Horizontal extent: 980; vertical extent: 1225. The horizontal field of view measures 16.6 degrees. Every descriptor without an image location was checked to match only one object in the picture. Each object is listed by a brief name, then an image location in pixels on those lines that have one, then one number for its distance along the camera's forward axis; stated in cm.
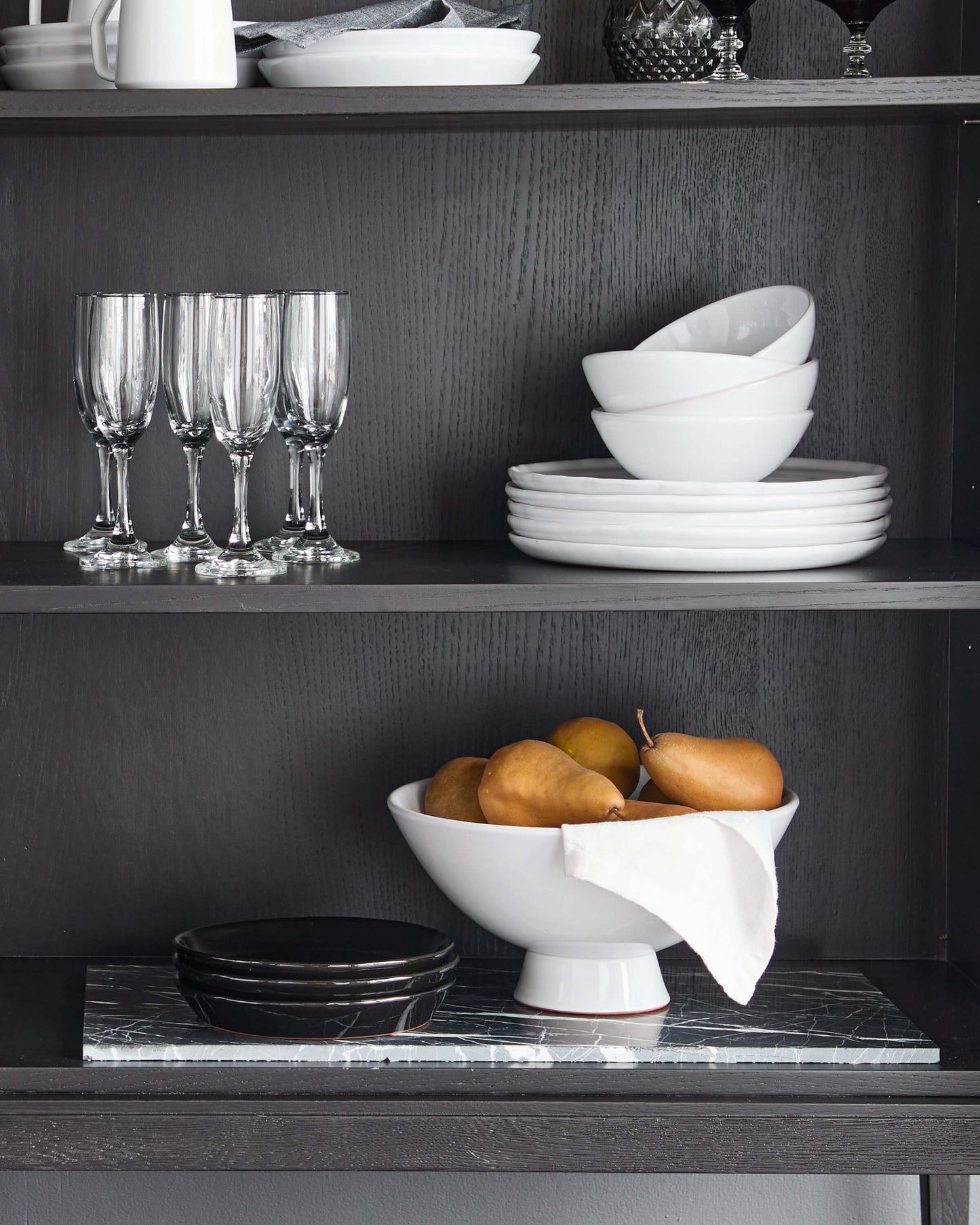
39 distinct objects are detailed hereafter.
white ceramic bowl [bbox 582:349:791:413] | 236
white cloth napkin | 233
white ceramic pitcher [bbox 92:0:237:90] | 232
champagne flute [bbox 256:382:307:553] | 243
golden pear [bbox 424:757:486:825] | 243
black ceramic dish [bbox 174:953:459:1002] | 236
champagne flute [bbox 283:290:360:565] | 240
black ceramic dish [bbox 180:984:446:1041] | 235
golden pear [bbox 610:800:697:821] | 235
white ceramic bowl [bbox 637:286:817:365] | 247
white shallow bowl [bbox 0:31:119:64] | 237
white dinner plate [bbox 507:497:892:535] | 233
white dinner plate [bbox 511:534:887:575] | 233
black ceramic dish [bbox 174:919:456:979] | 236
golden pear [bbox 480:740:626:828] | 236
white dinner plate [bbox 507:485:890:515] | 233
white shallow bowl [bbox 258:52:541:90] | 234
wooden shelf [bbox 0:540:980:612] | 230
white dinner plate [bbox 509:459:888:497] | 233
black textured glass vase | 238
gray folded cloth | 235
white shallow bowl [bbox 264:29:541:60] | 233
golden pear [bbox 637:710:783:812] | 238
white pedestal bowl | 236
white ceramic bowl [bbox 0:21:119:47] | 237
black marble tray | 234
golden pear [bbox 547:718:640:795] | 245
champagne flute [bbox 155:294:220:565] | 240
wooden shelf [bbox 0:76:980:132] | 230
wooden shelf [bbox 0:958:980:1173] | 231
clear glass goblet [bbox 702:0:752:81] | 238
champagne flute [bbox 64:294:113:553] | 240
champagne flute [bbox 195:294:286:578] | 238
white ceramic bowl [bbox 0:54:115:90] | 238
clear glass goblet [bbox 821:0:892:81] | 237
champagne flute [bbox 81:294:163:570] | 240
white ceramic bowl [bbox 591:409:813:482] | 236
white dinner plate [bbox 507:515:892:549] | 233
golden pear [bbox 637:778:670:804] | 242
